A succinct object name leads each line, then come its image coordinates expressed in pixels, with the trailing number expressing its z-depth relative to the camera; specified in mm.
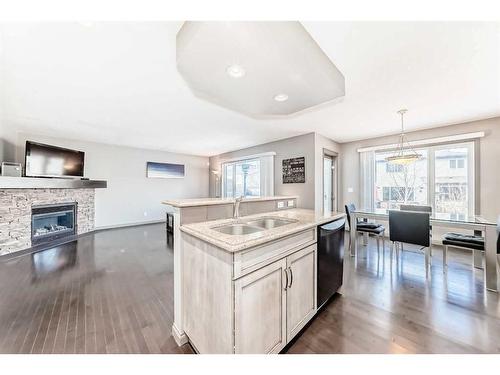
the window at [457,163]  3623
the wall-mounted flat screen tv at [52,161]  3662
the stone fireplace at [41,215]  3393
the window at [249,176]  5208
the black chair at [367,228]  3279
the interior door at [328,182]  4777
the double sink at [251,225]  1710
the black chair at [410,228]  2551
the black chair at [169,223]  5053
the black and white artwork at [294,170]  4422
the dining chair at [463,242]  2433
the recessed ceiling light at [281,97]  1872
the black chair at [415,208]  3273
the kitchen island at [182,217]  1506
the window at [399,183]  4094
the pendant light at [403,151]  2881
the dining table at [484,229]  2201
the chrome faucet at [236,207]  1839
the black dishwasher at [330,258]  1748
